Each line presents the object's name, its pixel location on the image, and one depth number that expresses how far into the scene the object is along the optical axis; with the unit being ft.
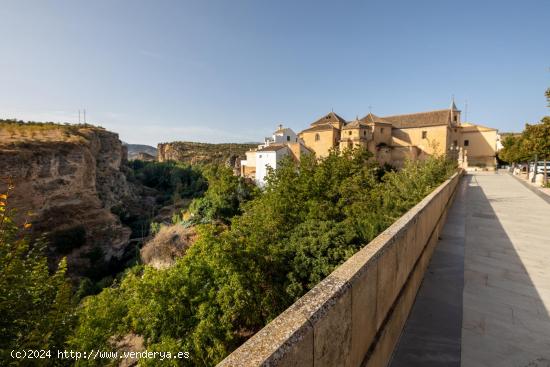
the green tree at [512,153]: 99.06
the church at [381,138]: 146.20
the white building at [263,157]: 142.51
